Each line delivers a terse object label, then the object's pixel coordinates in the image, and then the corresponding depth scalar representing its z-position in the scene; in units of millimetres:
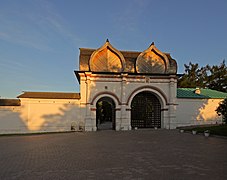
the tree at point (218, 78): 42250
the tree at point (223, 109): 16531
